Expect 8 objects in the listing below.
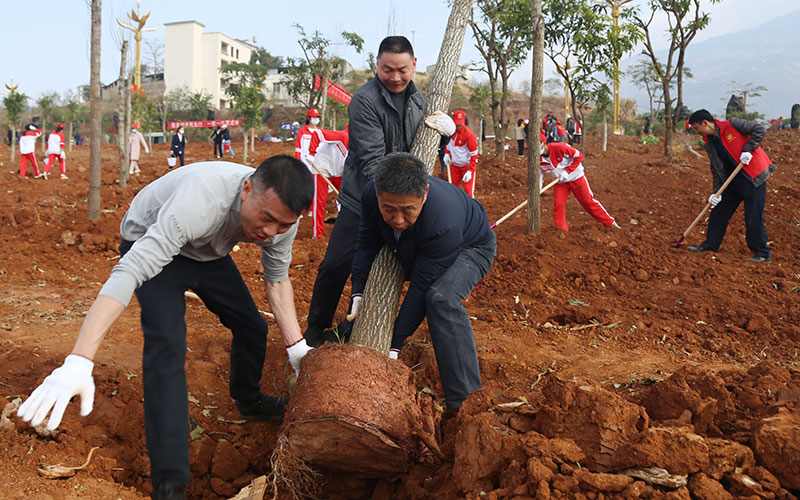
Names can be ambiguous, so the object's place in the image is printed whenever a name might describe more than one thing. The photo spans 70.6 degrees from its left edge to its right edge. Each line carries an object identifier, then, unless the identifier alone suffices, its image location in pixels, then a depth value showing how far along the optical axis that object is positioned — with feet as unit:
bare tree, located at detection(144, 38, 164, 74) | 123.14
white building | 169.37
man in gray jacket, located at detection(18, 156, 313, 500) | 6.13
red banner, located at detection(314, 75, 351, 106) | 26.99
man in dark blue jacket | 8.20
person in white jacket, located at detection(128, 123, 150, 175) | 50.03
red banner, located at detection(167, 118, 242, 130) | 81.82
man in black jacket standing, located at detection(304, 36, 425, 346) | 11.37
